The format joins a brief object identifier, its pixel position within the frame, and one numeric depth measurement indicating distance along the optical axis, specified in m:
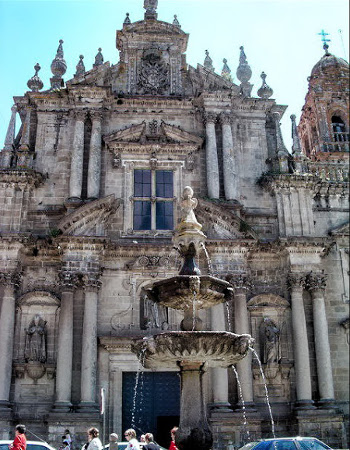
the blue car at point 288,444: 11.29
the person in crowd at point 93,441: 9.59
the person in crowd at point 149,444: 9.85
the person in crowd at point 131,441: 9.73
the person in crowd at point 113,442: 10.14
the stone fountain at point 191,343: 9.12
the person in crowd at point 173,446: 10.66
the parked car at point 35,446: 11.73
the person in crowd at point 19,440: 9.46
